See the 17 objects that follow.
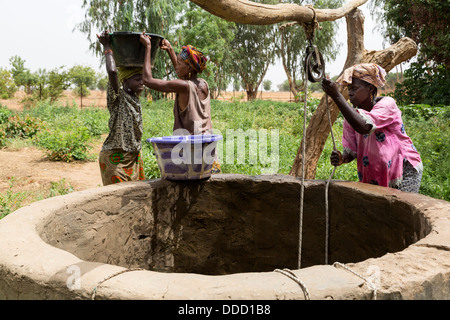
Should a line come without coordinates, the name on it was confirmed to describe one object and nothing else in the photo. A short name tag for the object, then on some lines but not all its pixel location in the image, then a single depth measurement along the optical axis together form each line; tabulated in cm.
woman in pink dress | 228
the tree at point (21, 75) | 2581
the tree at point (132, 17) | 1575
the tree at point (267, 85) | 6675
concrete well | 120
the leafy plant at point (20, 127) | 916
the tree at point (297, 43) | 2422
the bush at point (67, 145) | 752
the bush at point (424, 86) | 1145
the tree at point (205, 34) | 2145
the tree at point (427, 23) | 1100
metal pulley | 218
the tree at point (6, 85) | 2444
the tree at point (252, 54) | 2850
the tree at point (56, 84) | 1812
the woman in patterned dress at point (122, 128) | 316
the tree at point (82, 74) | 2554
